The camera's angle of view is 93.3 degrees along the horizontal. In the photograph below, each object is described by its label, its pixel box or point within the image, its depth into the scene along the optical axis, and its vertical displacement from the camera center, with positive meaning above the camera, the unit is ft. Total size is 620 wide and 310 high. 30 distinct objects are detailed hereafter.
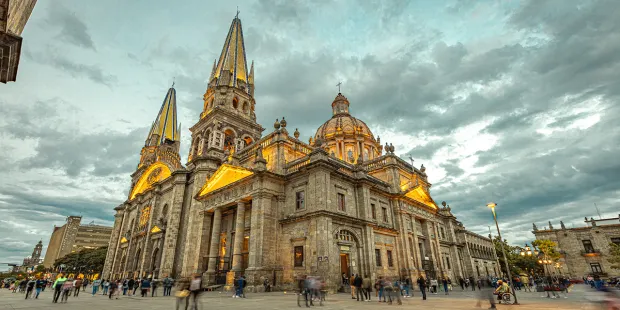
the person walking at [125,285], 72.84 -2.81
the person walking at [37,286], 62.07 -2.30
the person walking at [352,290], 55.40 -3.80
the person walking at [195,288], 30.09 -1.54
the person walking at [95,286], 74.10 -2.98
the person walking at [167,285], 68.84 -2.78
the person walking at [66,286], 47.25 -1.83
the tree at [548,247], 153.89 +9.42
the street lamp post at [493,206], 50.04 +9.83
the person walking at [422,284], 54.71 -2.80
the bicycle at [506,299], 45.70 -4.79
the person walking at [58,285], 47.29 -1.65
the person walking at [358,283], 50.78 -2.25
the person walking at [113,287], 59.79 -2.69
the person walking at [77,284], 64.31 -2.08
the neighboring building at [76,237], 390.62 +47.32
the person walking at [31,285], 60.34 -2.04
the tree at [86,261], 208.23 +8.47
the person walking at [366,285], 52.37 -2.67
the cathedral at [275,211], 72.33 +17.63
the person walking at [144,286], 66.95 -2.83
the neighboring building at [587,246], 151.94 +9.65
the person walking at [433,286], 77.96 -4.68
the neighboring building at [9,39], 17.80 +14.09
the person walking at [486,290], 37.37 -2.75
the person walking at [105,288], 77.05 -3.63
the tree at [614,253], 127.60 +4.84
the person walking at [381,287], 50.70 -2.95
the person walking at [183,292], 30.14 -1.93
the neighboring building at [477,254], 127.91 +6.34
